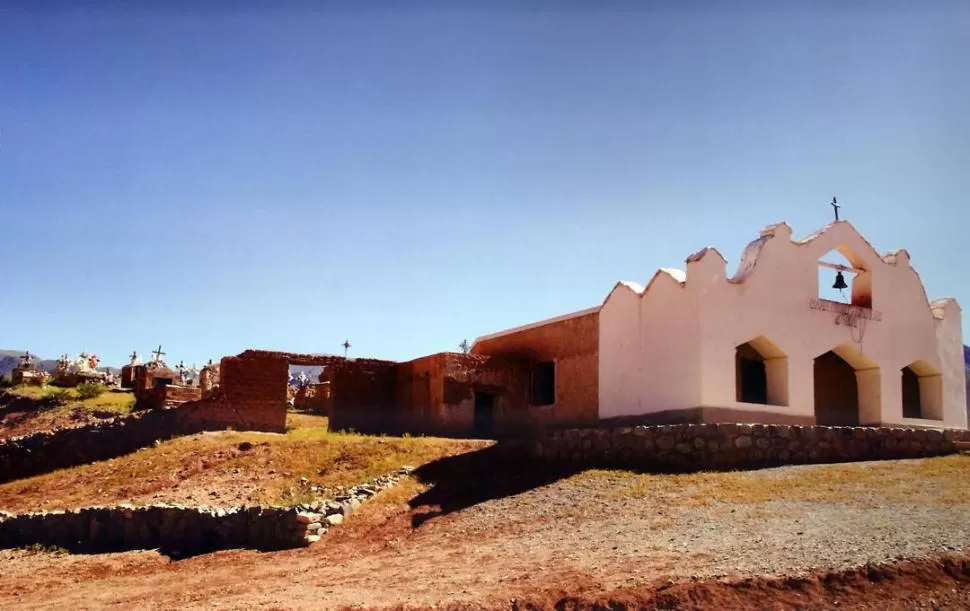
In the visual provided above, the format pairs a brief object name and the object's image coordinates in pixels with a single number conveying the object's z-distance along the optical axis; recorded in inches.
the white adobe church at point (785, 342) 776.3
